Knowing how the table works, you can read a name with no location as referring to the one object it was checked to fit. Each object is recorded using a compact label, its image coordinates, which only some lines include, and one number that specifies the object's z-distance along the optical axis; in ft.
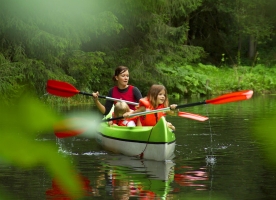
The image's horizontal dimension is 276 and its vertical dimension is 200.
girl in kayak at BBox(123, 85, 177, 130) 46.08
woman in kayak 53.50
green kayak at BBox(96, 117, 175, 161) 43.60
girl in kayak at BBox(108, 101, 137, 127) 50.14
